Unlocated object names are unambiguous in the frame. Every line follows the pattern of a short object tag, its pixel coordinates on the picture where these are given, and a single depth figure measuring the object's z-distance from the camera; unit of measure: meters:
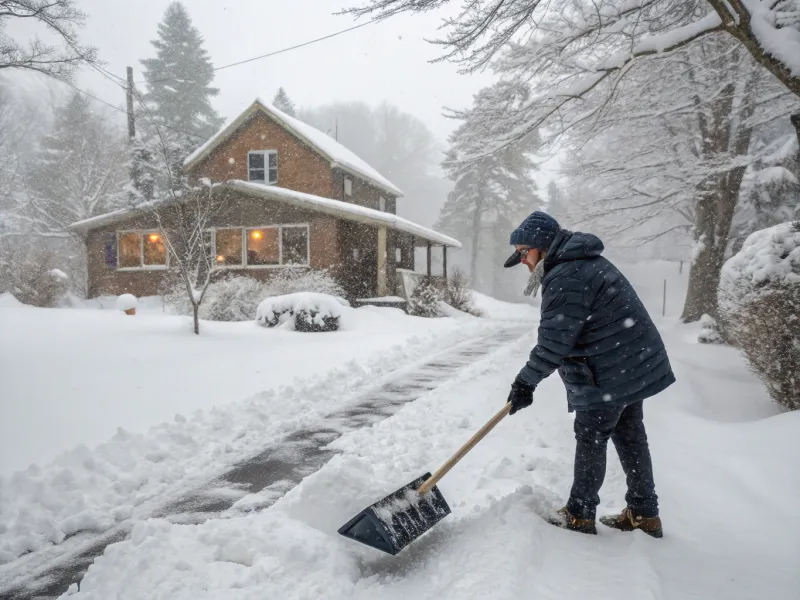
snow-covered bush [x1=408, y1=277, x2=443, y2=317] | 18.36
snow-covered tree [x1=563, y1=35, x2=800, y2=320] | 8.74
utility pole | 23.25
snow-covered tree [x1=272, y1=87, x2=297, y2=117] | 43.14
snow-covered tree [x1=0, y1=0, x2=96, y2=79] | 10.20
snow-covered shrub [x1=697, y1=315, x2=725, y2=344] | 10.55
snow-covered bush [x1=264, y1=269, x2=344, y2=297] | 15.95
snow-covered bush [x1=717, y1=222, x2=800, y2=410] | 4.87
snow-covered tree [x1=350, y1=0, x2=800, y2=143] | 4.75
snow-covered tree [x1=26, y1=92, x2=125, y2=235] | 30.33
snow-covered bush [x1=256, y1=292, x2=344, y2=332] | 11.92
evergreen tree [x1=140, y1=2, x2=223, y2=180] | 34.28
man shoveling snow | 2.70
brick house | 18.19
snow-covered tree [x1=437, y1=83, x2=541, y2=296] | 37.69
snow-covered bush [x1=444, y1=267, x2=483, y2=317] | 20.91
